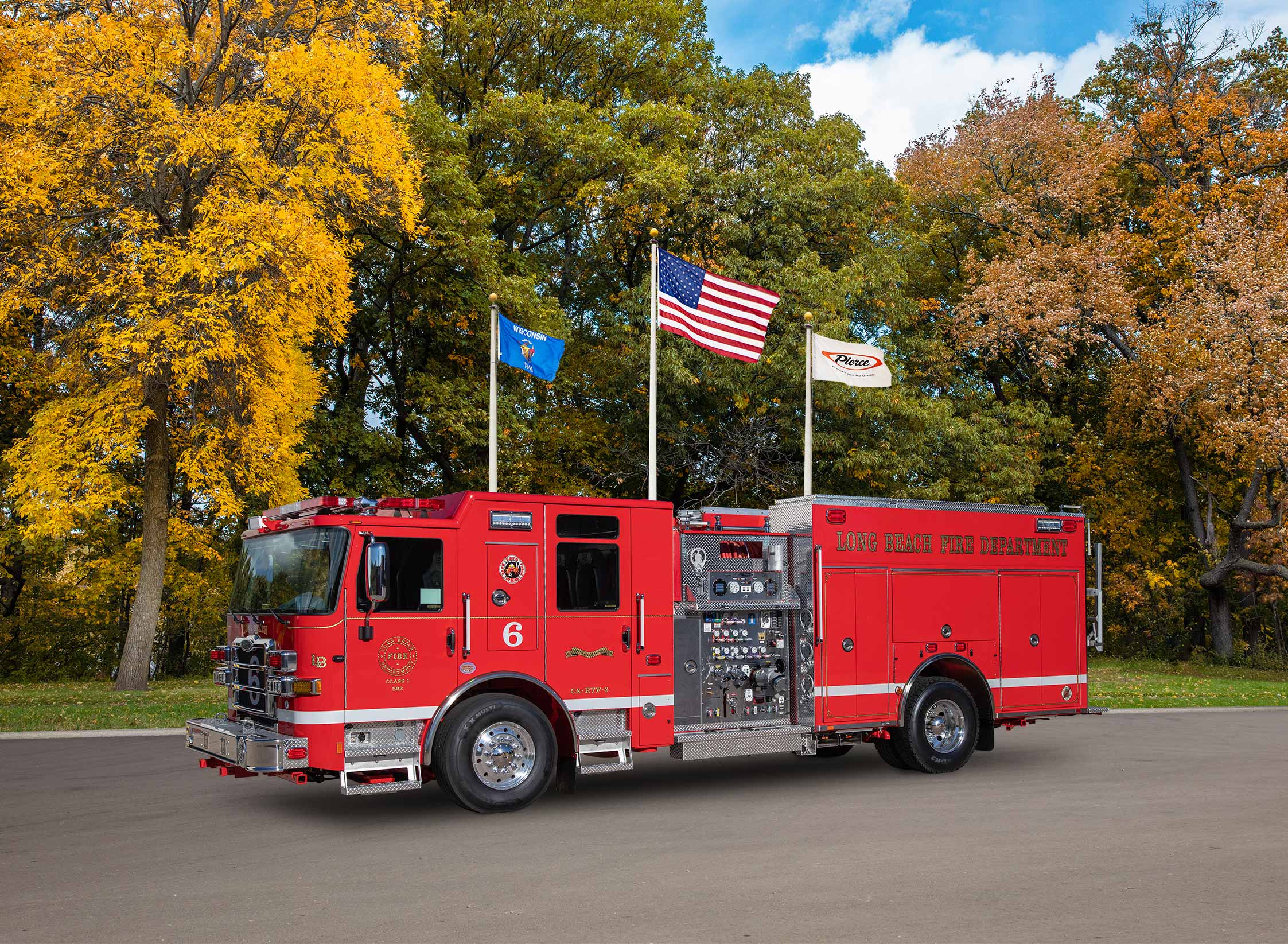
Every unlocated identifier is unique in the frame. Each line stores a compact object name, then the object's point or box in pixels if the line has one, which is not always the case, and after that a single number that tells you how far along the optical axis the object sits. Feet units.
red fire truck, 30.63
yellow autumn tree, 65.87
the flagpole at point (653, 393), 54.29
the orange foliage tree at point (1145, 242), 102.37
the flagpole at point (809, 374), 55.31
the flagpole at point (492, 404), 52.75
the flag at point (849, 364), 57.52
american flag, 56.90
